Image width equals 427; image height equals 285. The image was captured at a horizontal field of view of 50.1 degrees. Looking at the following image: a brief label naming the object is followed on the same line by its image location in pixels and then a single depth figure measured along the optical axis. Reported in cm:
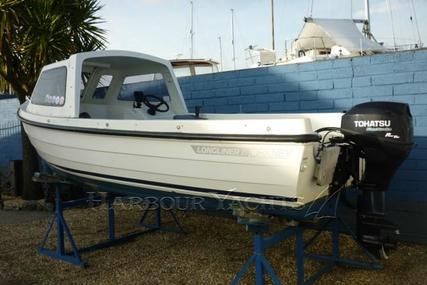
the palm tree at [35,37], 733
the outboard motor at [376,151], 331
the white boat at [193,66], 1038
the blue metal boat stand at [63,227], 491
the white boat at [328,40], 1204
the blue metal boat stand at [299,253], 335
